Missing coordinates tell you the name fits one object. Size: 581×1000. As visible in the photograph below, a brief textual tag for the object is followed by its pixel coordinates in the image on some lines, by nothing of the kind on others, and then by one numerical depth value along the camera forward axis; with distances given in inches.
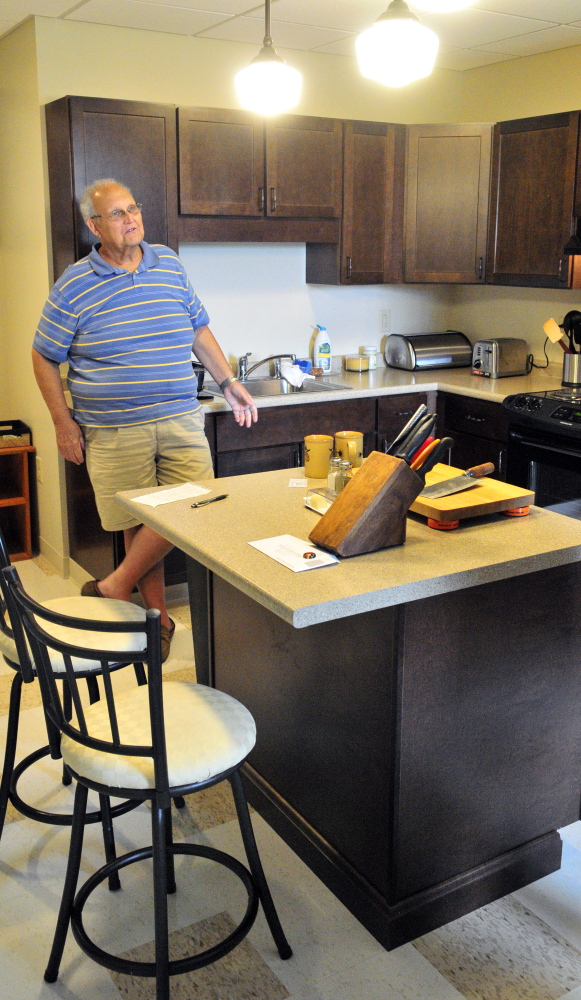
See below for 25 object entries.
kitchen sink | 169.5
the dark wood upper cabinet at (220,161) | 145.9
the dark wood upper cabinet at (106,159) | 137.3
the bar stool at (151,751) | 62.5
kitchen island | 72.6
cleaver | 83.0
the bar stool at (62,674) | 83.0
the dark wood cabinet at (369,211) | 163.9
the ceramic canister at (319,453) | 97.0
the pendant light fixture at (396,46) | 70.5
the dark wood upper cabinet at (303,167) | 154.5
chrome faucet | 170.1
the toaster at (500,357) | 172.9
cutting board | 79.4
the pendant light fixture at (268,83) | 87.4
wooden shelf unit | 171.5
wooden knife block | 73.0
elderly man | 123.6
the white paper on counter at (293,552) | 71.6
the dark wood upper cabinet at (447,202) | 167.9
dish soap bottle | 178.9
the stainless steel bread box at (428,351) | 182.2
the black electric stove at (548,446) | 144.3
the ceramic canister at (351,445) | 91.7
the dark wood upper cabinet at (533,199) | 154.3
